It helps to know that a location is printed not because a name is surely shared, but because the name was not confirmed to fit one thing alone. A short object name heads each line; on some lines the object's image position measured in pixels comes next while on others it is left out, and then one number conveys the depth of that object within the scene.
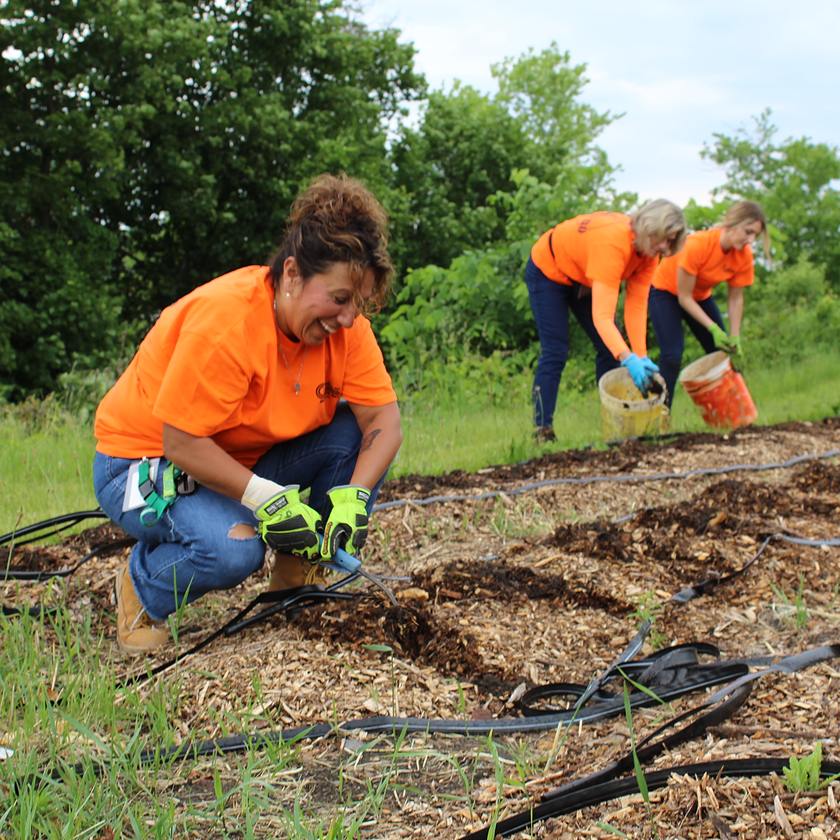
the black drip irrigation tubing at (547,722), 1.87
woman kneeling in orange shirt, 2.42
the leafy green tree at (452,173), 21.69
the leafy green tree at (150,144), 12.96
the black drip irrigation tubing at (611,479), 4.07
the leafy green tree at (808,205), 17.53
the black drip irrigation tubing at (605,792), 1.60
